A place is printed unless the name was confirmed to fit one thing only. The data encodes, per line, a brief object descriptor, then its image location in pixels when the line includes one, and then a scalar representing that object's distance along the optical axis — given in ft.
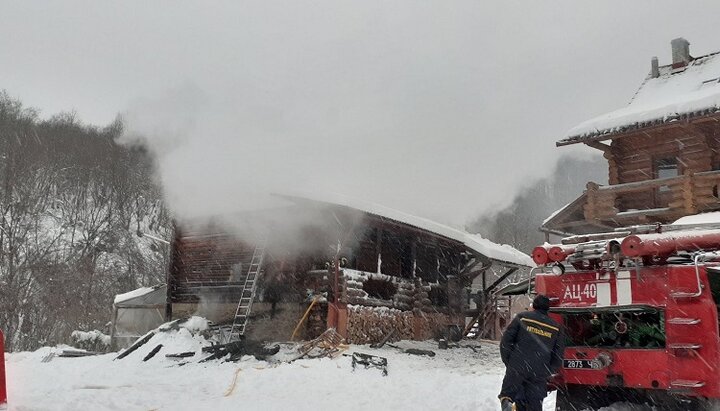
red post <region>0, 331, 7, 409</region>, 20.94
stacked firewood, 51.42
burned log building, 51.67
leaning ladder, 49.55
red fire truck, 19.08
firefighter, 19.53
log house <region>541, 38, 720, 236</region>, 51.93
